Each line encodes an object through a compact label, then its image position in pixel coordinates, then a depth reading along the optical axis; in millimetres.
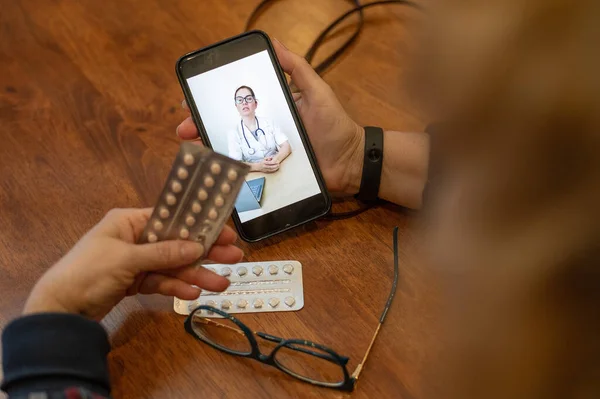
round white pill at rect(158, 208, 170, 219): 371
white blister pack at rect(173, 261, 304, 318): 441
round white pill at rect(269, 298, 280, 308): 440
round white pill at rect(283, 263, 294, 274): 458
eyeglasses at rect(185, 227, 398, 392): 401
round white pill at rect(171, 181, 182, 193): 359
